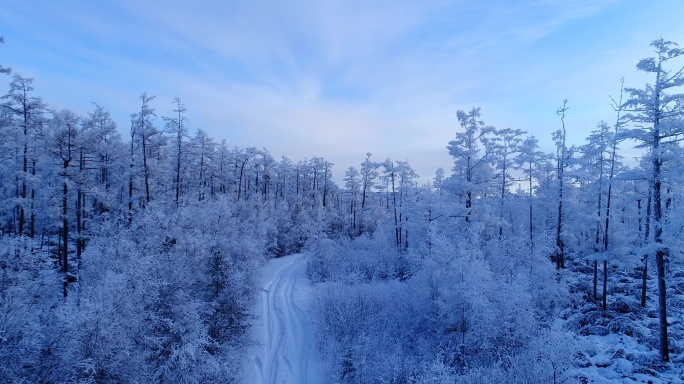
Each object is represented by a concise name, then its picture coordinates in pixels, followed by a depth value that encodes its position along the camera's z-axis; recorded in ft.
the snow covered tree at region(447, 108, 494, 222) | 82.89
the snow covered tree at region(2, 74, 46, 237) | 81.92
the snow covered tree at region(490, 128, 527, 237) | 114.21
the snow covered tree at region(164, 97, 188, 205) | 111.22
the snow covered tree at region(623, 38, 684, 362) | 51.90
